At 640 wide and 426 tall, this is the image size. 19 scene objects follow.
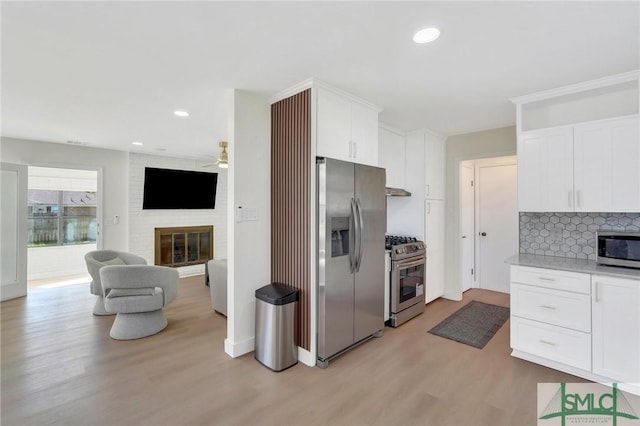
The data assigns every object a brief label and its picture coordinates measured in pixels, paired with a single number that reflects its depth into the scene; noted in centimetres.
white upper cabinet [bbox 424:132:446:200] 428
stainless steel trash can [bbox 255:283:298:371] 260
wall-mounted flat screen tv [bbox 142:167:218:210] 605
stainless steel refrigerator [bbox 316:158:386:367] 264
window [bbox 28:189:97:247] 622
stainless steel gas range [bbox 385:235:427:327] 351
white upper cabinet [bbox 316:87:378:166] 273
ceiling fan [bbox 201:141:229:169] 445
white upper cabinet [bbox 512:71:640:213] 250
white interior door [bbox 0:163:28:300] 464
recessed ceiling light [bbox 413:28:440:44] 188
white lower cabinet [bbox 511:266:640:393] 225
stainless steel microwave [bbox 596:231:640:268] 247
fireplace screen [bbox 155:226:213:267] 621
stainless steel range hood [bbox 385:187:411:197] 385
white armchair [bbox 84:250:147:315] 390
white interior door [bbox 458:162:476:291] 502
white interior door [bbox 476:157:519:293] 493
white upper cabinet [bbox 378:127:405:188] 412
